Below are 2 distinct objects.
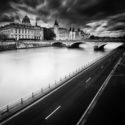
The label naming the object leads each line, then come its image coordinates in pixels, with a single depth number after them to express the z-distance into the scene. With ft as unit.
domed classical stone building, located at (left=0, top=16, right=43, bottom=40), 526.16
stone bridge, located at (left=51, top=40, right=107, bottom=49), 384.84
